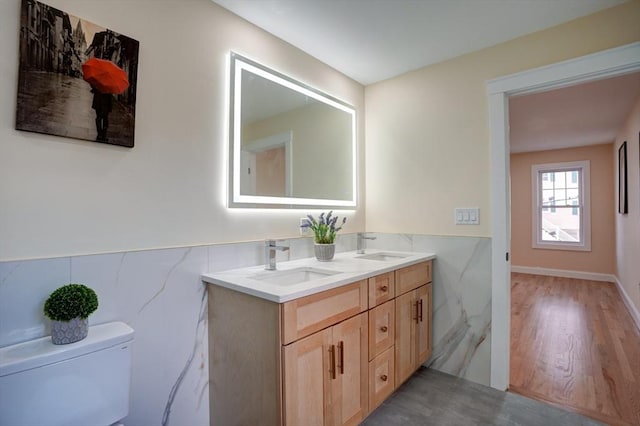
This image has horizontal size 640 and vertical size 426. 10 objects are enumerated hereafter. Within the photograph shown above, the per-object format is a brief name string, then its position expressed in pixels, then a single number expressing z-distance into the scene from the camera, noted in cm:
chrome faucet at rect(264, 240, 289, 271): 177
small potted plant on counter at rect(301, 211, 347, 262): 204
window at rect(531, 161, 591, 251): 538
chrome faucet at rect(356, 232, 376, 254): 253
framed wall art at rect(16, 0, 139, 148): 113
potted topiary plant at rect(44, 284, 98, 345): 107
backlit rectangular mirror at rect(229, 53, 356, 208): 182
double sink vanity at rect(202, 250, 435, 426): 127
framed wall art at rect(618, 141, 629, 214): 389
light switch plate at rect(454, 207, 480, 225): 220
